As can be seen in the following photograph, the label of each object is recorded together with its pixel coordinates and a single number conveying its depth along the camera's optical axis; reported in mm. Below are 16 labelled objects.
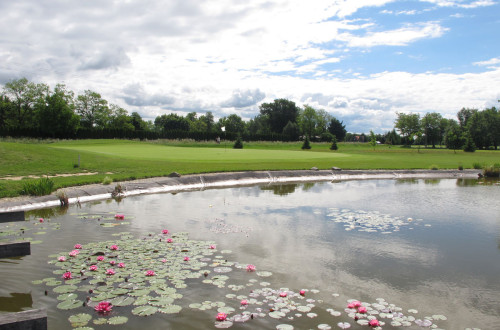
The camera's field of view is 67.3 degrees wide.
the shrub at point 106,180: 15633
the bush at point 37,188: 12836
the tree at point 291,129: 113875
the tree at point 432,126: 101856
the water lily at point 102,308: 5043
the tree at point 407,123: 106750
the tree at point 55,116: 76188
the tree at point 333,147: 64756
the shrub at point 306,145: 65250
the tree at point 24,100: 80125
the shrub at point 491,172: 26906
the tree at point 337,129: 113500
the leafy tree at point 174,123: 131500
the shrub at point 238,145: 58316
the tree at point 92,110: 97938
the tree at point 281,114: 125750
